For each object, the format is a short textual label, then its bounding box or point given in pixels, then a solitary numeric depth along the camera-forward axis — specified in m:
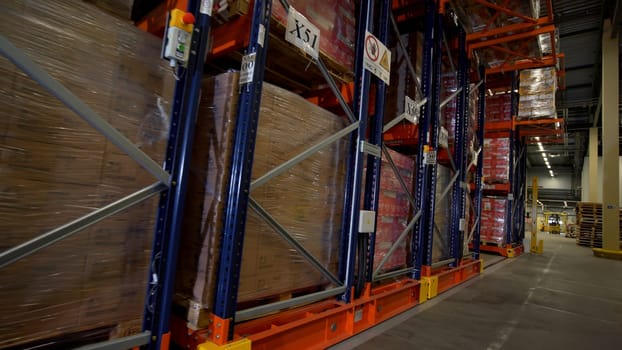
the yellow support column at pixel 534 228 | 10.79
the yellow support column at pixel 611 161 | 10.60
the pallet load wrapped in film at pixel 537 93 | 9.30
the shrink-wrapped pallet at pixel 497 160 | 8.78
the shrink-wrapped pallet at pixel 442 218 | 4.67
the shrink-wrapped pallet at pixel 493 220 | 8.98
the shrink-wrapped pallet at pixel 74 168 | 1.35
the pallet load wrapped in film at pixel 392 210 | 3.48
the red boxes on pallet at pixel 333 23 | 2.49
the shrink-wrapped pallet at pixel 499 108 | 9.33
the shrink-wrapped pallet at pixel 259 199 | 1.97
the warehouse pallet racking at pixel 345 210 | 1.71
